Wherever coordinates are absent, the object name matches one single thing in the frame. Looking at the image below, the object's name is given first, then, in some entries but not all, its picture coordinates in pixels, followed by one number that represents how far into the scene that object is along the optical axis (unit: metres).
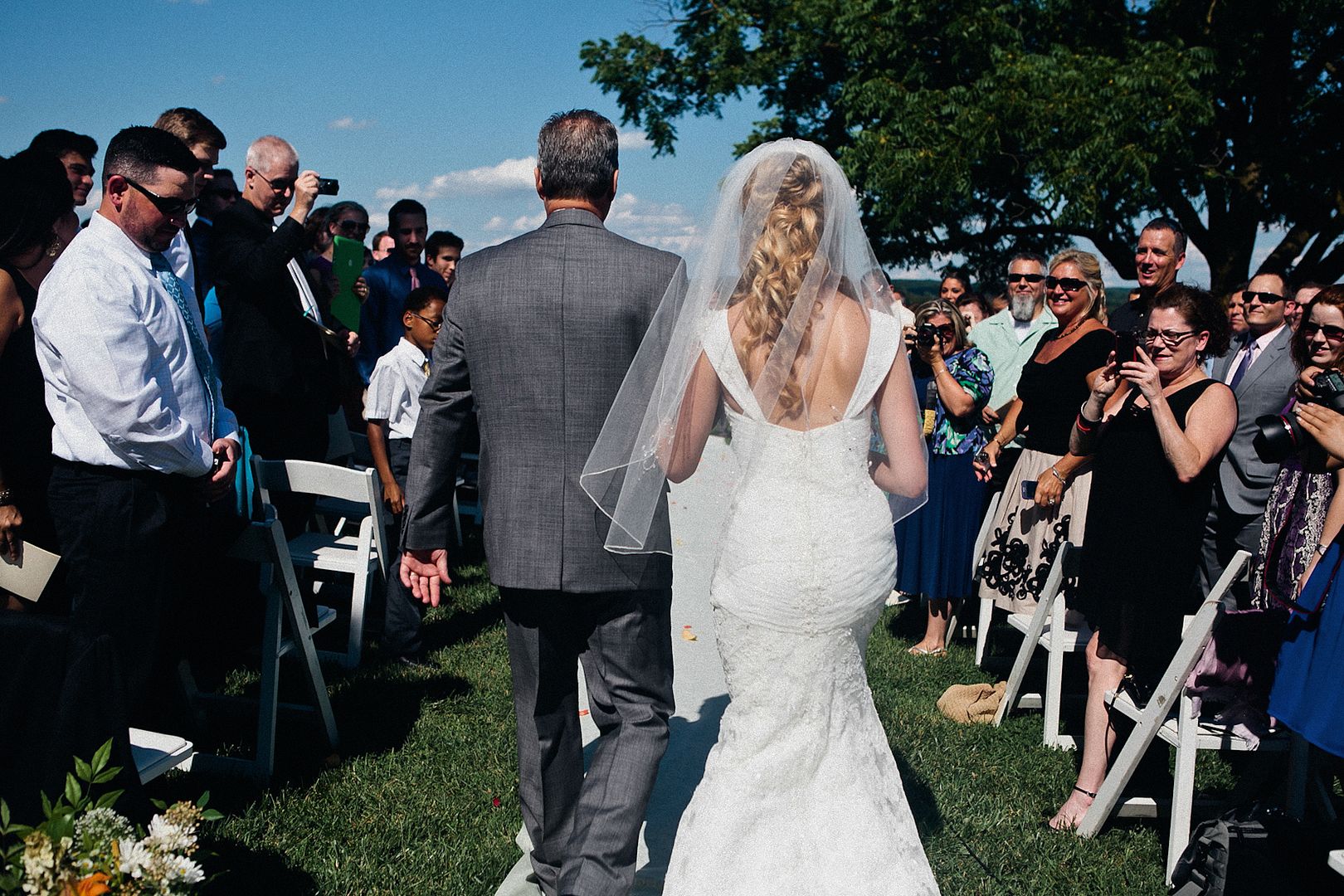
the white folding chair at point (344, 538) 4.85
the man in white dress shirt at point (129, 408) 3.35
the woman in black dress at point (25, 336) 3.59
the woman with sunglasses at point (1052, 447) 4.98
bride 2.84
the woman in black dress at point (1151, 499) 3.79
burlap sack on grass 5.09
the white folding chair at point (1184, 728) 3.60
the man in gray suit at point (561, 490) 3.11
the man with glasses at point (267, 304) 5.11
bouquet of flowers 1.79
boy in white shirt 6.03
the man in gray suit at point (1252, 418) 5.62
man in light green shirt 6.21
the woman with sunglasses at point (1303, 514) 3.34
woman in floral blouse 6.06
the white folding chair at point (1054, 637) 4.68
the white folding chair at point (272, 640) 4.11
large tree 13.74
